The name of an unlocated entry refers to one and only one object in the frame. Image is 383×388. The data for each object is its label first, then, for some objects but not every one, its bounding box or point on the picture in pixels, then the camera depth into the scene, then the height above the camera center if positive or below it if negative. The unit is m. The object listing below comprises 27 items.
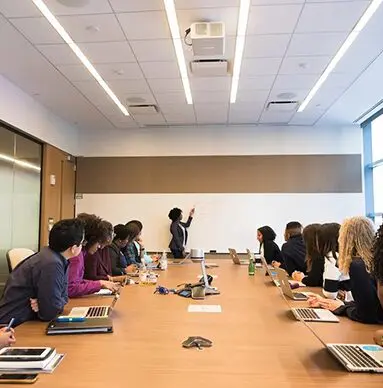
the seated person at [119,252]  4.24 -0.44
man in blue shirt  2.20 -0.42
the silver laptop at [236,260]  5.67 -0.68
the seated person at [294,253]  4.31 -0.45
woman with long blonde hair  2.15 -0.33
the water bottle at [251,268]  4.38 -0.62
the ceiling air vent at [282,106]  6.32 +1.73
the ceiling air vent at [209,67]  4.69 +1.74
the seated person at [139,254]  5.22 -0.59
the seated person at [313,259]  3.33 -0.39
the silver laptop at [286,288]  2.83 -0.55
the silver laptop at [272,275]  3.63 -0.62
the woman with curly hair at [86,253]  2.92 -0.37
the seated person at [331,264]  2.83 -0.38
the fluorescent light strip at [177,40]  3.52 +1.79
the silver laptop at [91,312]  2.26 -0.59
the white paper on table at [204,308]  2.51 -0.62
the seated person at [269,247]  5.78 -0.50
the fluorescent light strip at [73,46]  3.56 +1.78
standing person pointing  7.56 -0.42
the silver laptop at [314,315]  2.26 -0.60
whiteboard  7.70 +0.01
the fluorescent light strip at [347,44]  3.60 +1.81
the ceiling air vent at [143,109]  6.49 +1.71
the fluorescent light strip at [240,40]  3.56 +1.80
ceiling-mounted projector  3.81 +1.70
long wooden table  1.44 -0.60
